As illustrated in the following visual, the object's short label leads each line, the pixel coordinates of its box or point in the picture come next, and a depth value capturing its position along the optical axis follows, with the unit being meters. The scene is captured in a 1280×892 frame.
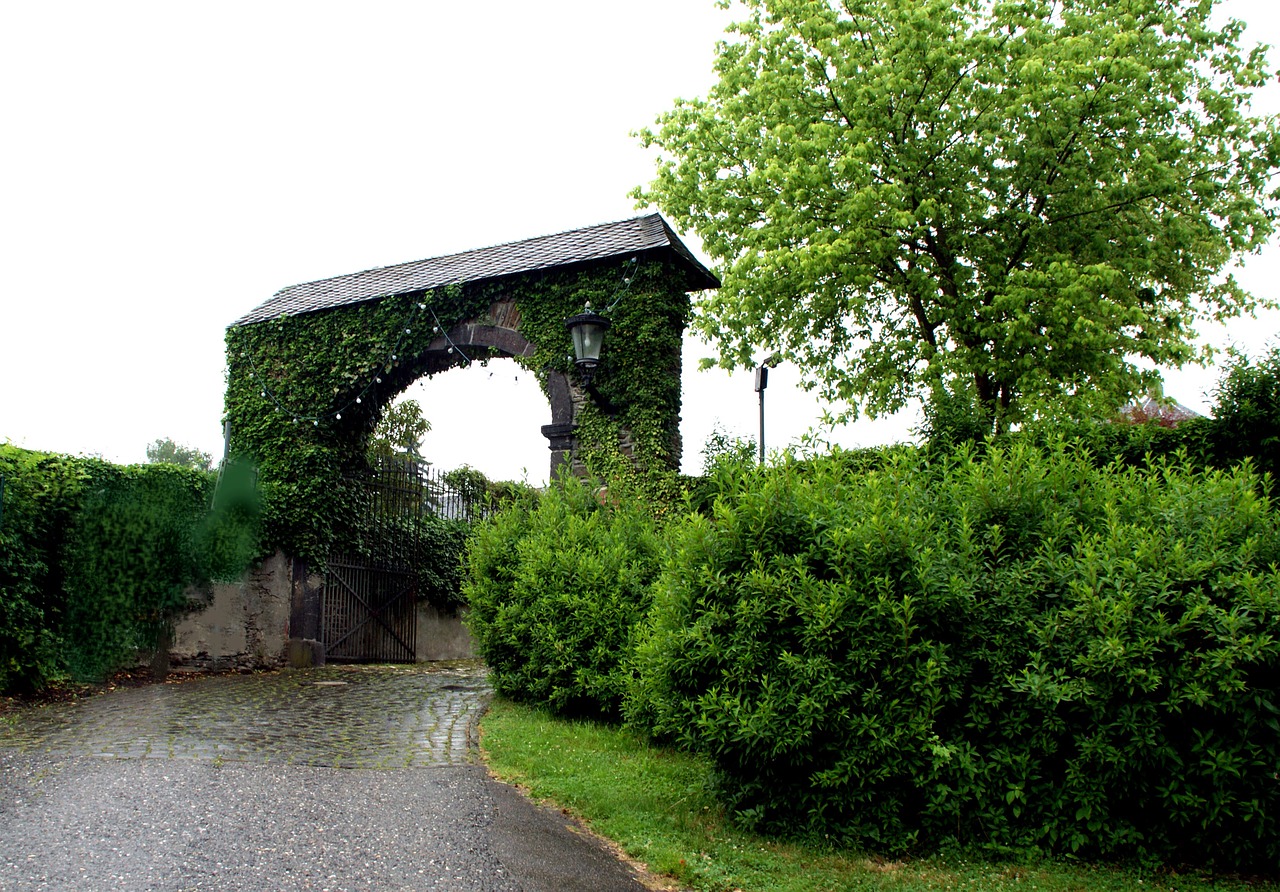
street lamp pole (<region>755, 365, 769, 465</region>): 17.88
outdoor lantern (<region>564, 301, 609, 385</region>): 11.55
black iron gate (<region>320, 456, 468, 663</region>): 14.25
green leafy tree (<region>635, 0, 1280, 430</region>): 15.05
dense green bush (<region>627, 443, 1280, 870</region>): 4.44
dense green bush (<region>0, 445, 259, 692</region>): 9.38
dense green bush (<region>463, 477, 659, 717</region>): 8.32
